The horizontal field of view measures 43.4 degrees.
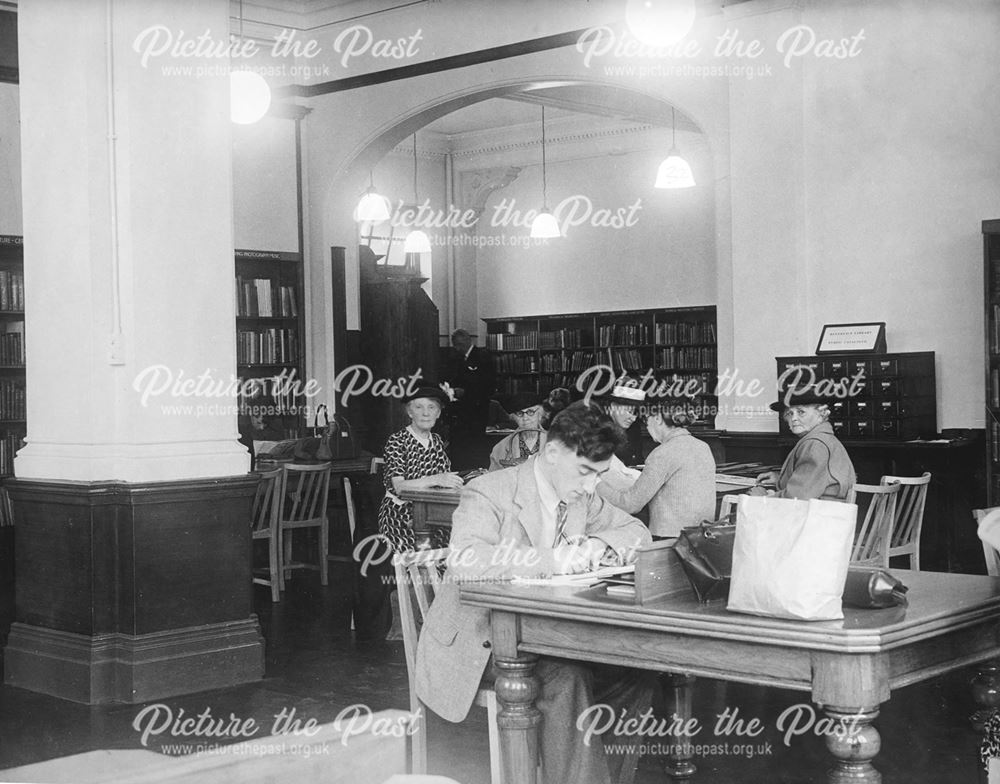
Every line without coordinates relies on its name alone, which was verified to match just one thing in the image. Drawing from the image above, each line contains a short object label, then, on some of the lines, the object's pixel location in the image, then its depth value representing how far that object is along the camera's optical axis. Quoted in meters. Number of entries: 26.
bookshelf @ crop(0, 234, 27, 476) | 9.37
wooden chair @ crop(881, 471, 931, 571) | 6.94
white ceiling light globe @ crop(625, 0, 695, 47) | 6.73
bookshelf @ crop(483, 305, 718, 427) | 14.11
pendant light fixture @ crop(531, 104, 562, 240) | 12.86
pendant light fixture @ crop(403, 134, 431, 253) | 13.59
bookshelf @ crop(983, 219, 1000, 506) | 8.06
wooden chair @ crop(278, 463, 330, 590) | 8.08
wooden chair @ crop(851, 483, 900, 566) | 6.42
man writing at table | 3.42
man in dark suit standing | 14.16
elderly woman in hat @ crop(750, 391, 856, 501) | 6.36
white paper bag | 2.70
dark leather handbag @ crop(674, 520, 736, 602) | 2.98
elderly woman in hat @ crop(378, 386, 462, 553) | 6.33
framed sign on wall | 8.83
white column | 5.41
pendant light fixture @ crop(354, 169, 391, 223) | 11.28
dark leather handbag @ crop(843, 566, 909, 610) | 2.86
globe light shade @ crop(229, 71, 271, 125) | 8.02
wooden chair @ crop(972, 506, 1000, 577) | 3.62
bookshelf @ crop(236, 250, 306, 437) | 11.17
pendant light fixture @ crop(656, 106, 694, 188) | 10.84
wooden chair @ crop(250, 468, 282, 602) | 7.78
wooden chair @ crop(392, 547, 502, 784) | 3.62
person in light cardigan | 5.56
